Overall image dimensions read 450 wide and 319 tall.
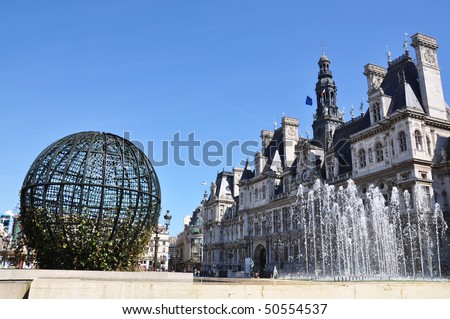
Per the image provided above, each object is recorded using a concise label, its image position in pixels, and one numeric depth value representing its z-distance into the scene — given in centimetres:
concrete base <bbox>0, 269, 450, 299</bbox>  831
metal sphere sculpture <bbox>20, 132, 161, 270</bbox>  1214
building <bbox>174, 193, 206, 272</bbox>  9369
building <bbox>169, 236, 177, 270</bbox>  11745
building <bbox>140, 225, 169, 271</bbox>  9796
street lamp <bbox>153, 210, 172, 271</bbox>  2396
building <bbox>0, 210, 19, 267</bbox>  9846
